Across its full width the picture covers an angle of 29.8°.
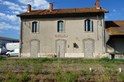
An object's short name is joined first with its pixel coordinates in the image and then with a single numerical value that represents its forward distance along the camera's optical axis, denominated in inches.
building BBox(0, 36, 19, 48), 2281.6
